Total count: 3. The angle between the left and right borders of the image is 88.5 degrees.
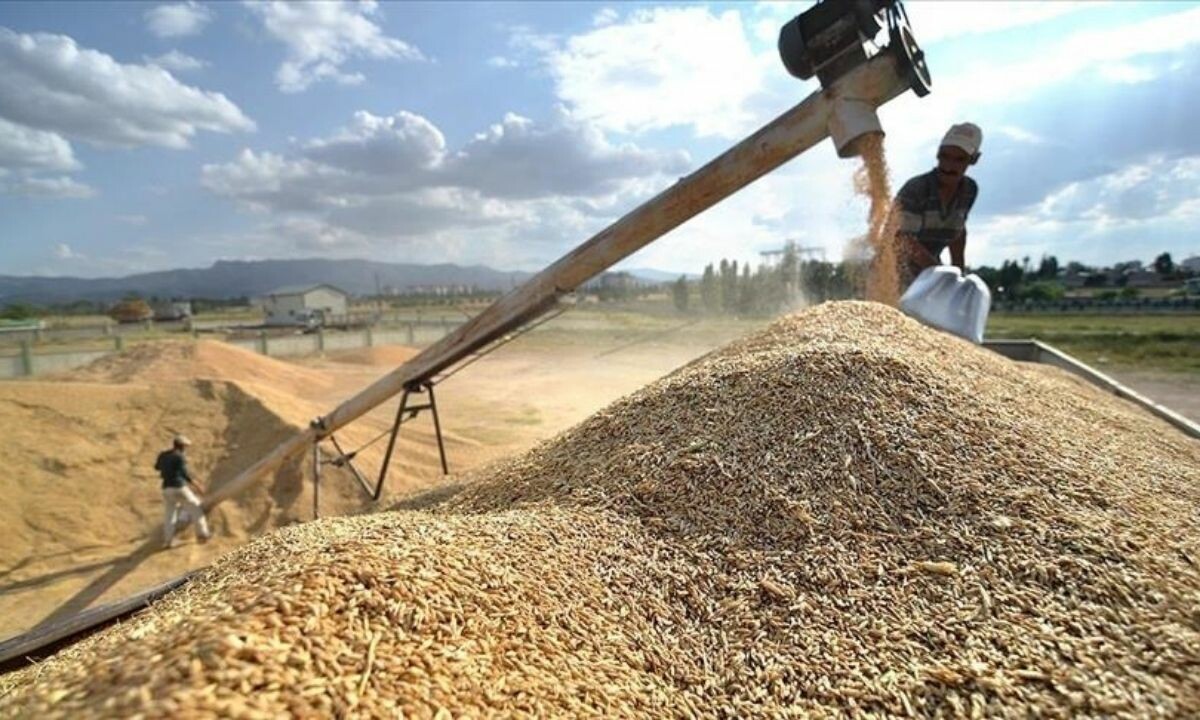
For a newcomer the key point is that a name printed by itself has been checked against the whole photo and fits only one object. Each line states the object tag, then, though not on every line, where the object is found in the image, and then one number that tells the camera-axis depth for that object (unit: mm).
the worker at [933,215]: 4977
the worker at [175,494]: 7684
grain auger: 3441
